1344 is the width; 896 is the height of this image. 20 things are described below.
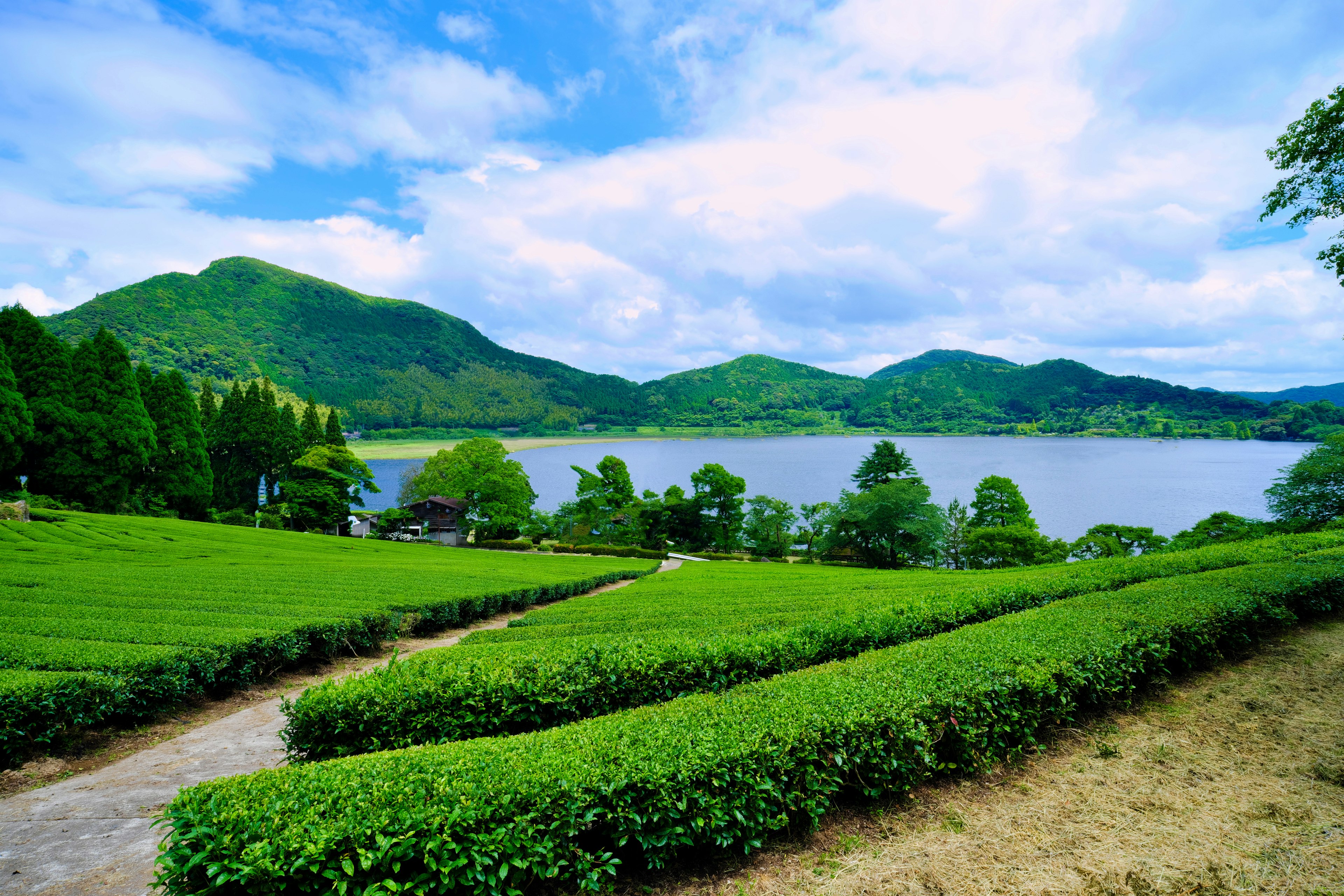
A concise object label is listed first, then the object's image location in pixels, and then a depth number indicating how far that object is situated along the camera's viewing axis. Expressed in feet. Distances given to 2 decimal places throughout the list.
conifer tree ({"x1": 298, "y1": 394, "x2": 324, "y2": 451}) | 158.71
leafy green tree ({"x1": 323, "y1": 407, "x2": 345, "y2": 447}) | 158.40
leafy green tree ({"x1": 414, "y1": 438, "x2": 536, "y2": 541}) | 146.20
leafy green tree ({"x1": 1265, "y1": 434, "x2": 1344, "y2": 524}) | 74.33
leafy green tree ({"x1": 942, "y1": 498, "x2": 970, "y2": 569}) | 141.49
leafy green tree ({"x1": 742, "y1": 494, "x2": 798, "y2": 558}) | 159.22
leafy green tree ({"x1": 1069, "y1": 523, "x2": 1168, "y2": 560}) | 115.24
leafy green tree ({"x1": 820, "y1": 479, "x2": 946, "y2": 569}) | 133.08
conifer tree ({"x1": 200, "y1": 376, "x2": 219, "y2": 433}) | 151.53
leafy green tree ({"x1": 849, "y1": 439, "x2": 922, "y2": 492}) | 165.37
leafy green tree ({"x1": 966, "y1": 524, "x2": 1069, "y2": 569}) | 117.80
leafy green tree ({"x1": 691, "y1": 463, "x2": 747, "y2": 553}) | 166.50
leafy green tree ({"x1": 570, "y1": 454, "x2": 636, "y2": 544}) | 161.89
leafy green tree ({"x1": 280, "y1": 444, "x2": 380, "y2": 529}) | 140.67
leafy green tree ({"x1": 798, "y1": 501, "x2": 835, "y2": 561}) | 151.74
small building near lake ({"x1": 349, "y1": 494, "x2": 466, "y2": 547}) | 180.45
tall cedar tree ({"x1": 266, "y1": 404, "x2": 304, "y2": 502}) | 154.51
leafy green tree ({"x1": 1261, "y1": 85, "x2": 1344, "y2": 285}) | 31.30
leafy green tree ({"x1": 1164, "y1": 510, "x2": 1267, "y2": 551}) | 81.30
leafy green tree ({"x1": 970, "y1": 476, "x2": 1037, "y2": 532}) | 145.59
